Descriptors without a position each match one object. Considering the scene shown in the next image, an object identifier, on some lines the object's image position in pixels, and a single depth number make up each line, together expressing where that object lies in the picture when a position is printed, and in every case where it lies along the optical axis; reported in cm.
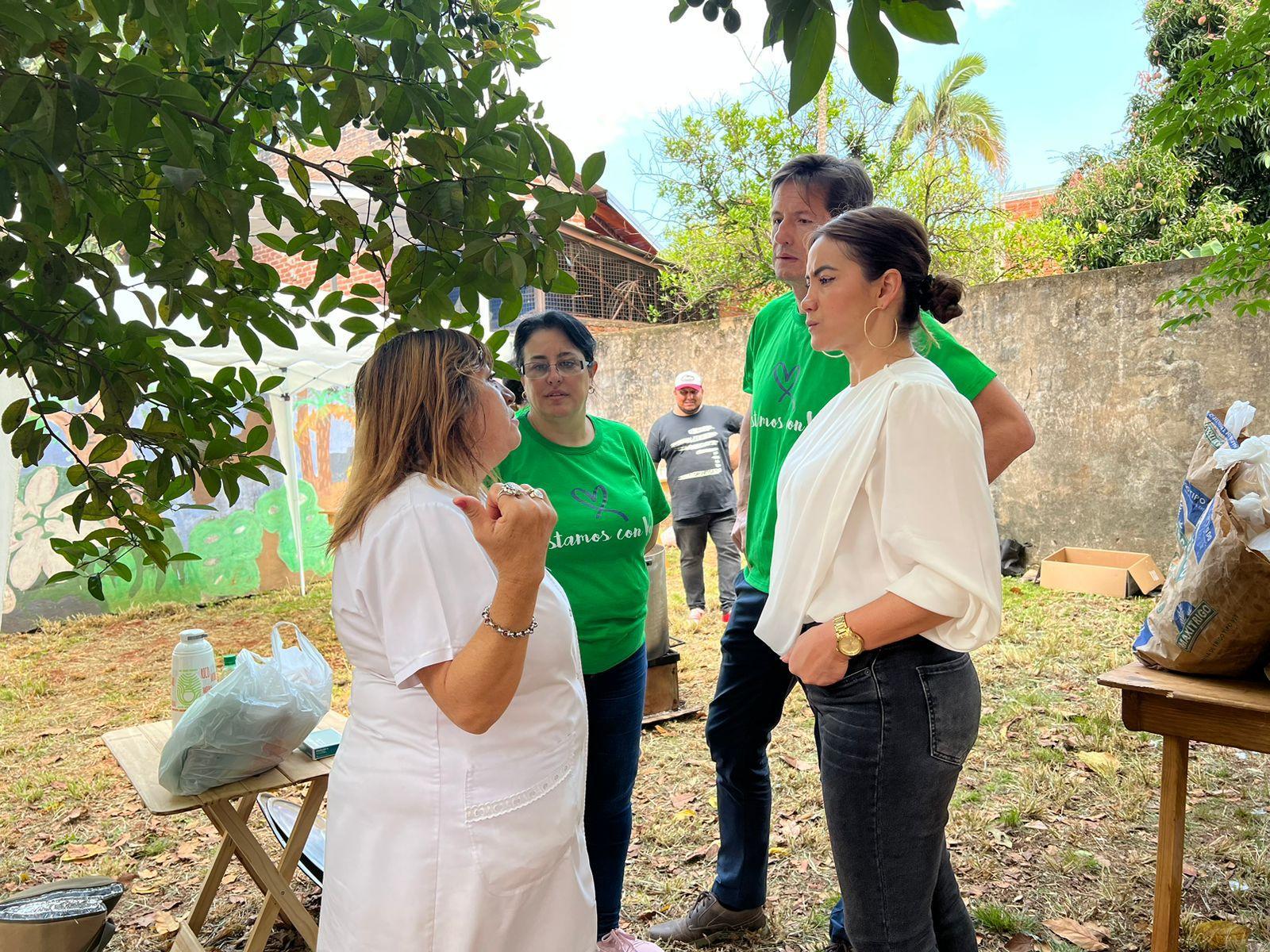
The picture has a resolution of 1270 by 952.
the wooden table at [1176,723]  219
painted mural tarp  852
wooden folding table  271
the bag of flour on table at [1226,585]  212
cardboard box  745
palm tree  2008
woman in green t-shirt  256
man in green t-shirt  230
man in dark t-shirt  744
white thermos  307
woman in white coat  148
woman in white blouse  171
